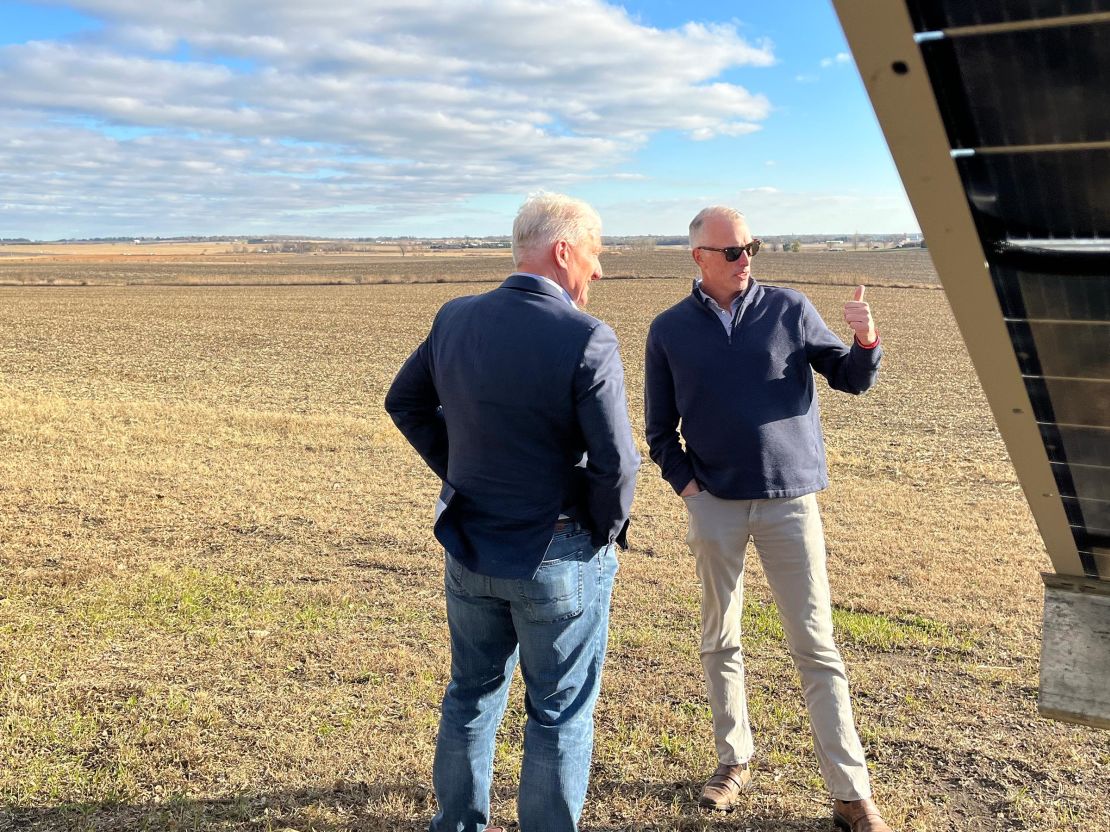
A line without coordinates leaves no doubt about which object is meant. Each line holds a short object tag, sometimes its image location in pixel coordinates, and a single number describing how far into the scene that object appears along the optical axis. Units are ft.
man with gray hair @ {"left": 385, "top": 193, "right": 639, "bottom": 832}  8.66
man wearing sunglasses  11.26
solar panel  4.22
